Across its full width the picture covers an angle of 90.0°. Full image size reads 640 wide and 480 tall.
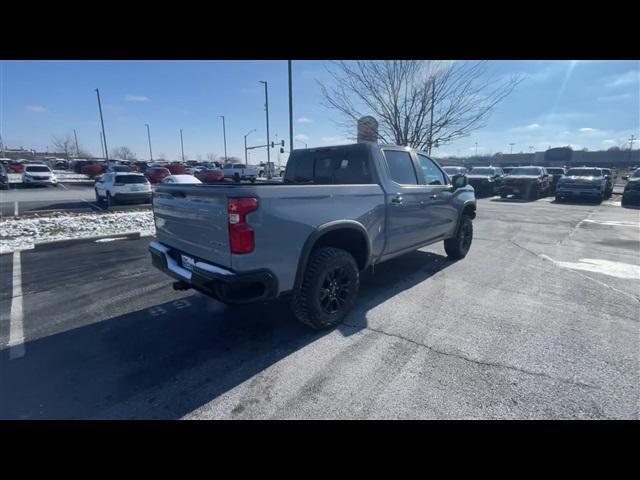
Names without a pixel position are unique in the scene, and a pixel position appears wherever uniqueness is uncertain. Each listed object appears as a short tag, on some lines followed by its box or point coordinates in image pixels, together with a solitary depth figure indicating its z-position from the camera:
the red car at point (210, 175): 27.28
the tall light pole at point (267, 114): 30.88
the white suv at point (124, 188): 14.22
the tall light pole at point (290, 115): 16.53
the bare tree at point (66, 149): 84.38
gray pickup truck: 2.70
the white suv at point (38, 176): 24.34
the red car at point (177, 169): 36.96
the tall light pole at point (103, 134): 40.42
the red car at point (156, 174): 27.94
